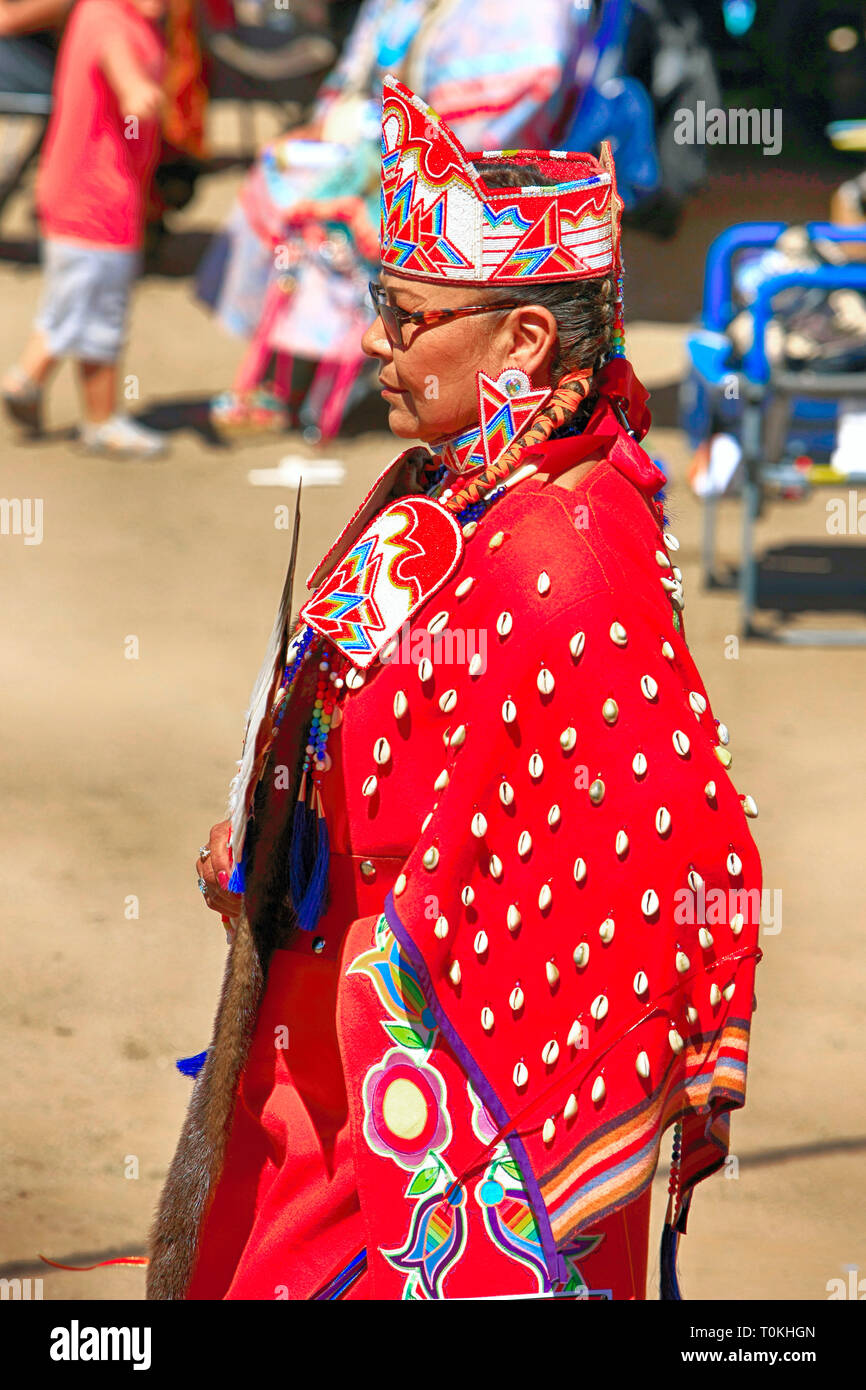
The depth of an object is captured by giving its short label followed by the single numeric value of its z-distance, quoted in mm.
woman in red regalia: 4297
